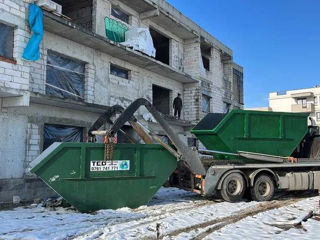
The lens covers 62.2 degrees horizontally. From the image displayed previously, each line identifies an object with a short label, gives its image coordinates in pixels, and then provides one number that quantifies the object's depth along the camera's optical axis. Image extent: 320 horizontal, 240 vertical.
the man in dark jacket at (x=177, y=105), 15.91
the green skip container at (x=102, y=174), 6.33
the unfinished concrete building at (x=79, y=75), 8.11
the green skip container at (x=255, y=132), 8.33
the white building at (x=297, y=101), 40.48
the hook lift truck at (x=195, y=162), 6.52
